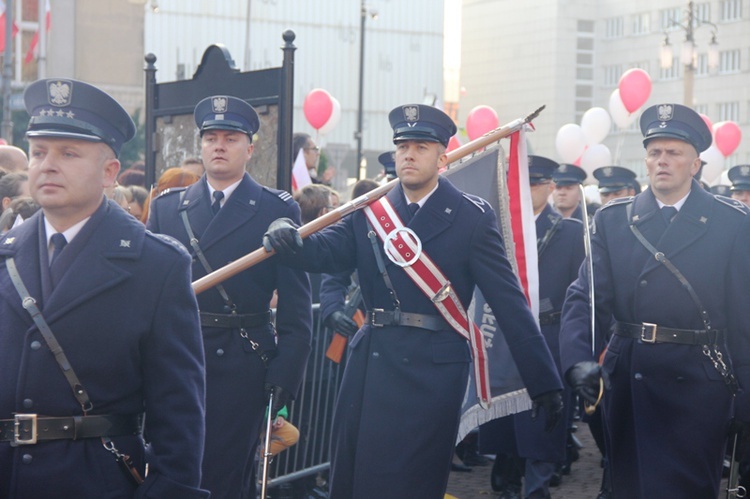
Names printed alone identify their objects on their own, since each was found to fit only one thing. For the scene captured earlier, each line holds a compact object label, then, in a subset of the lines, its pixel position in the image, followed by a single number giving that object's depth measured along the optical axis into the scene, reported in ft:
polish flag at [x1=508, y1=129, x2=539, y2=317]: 23.71
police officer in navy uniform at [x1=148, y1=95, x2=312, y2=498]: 20.20
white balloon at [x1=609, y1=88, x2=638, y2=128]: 86.07
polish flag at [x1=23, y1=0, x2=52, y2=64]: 114.27
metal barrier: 27.50
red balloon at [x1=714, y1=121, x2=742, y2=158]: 87.59
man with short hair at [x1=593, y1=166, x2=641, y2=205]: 37.86
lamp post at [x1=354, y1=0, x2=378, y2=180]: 110.01
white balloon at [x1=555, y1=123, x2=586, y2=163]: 82.17
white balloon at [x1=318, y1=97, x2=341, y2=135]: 76.59
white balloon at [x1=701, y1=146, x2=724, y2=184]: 73.56
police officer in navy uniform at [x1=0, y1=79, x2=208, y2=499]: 12.16
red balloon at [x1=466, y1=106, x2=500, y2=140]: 74.43
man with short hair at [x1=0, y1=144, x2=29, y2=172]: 29.66
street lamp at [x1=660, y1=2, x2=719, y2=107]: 122.31
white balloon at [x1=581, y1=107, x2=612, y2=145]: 87.66
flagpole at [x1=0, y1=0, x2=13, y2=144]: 77.71
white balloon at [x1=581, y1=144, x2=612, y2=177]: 80.53
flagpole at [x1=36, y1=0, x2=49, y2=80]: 116.88
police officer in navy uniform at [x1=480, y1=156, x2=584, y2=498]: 29.32
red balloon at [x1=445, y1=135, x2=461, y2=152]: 48.81
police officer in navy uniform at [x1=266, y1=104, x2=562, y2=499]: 19.35
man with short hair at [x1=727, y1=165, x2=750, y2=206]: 39.27
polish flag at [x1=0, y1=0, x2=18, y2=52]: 86.54
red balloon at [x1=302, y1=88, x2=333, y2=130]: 75.31
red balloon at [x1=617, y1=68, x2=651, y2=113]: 85.10
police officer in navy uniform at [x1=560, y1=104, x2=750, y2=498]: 20.10
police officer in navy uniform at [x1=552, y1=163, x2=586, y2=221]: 35.14
